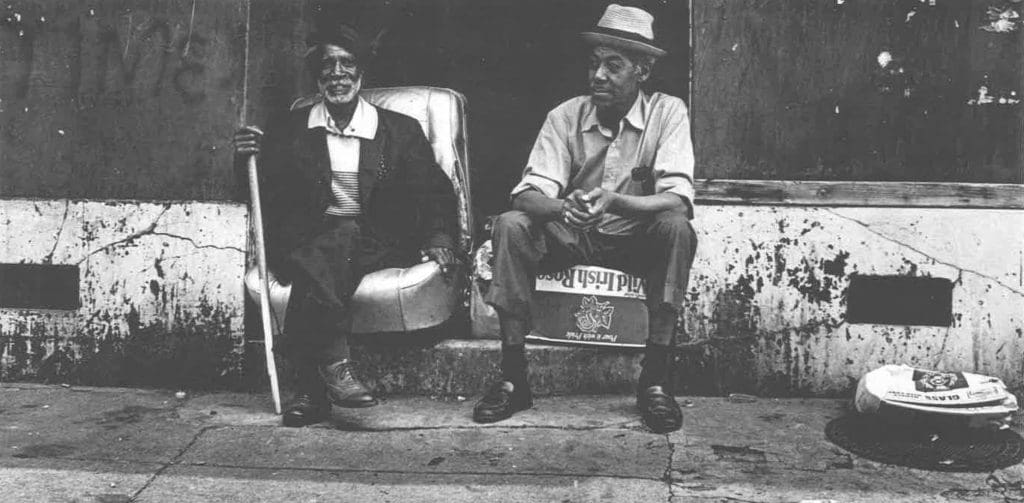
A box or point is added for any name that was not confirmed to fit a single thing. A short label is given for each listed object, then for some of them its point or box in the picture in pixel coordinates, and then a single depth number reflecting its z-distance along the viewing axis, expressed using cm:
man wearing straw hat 429
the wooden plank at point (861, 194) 468
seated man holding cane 439
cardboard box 447
